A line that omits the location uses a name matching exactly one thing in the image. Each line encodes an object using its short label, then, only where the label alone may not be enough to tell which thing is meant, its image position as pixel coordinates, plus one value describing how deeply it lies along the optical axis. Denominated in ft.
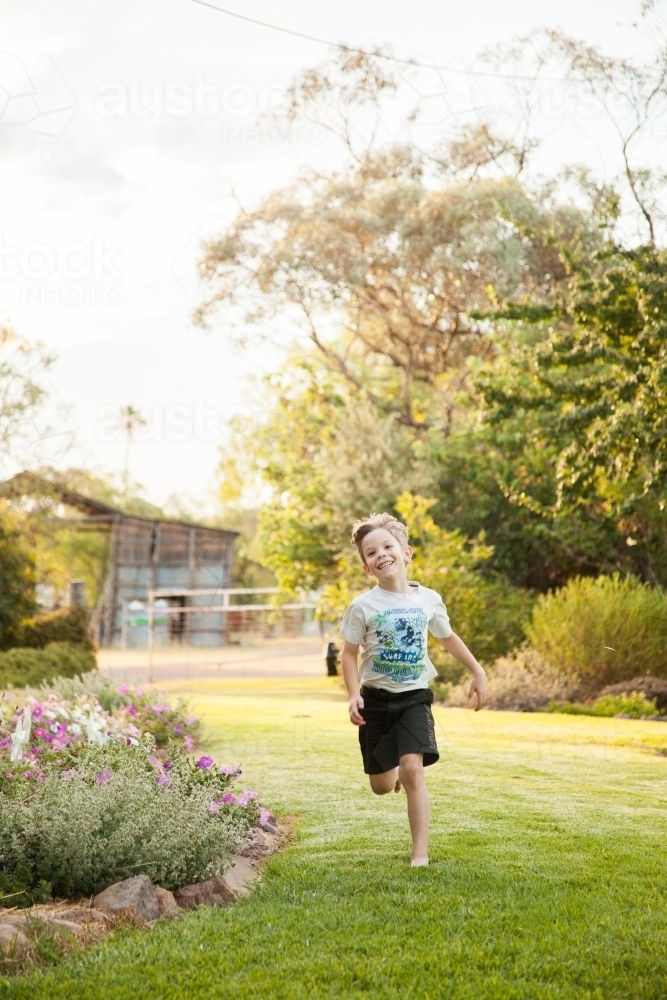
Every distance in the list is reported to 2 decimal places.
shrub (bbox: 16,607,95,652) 50.08
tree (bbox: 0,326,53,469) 76.64
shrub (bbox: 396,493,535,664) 51.42
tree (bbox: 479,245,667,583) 35.06
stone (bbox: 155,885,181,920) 13.94
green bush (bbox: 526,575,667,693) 44.75
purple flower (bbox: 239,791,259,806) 18.46
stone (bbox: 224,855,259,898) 15.12
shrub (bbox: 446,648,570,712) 43.34
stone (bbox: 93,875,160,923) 13.60
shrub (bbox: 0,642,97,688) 40.16
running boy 16.24
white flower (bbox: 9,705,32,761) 18.44
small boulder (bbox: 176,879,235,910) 14.48
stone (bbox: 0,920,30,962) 12.06
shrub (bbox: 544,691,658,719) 39.17
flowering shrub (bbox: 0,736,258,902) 14.25
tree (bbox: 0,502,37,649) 49.78
